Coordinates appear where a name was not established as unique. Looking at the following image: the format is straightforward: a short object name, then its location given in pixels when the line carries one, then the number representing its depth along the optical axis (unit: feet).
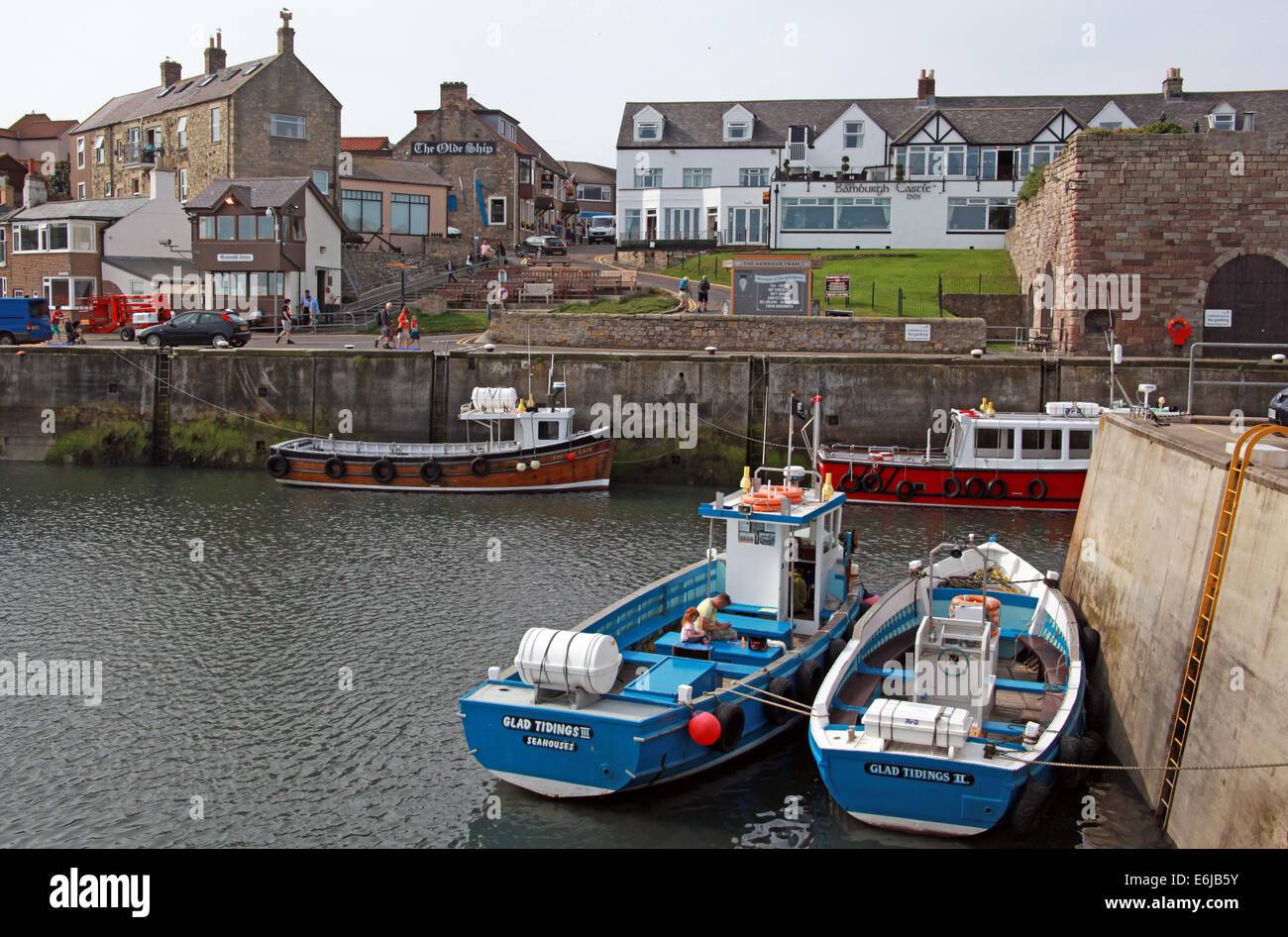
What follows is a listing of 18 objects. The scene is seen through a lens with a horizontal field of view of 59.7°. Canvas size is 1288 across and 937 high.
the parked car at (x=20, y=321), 127.54
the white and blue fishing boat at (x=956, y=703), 36.11
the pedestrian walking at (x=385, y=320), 123.75
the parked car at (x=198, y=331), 122.72
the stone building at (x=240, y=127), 178.81
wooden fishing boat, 99.71
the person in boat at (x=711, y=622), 46.29
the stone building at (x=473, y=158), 220.02
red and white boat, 91.71
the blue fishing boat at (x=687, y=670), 38.75
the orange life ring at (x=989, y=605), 49.73
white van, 257.14
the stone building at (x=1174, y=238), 115.14
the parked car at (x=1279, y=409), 58.08
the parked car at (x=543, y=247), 206.49
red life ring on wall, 111.86
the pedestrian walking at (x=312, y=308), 147.33
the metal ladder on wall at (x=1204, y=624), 35.22
